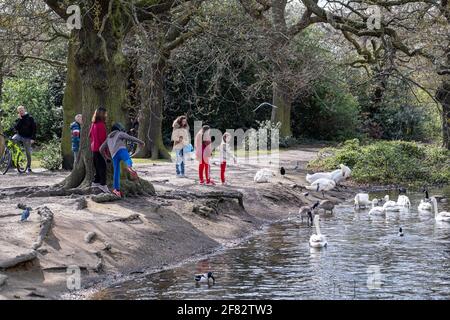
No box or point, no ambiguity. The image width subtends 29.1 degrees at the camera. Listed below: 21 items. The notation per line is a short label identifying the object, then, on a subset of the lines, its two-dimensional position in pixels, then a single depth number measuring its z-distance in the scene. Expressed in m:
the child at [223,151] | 25.03
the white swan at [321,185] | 27.48
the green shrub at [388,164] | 32.56
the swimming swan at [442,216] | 21.95
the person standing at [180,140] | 25.34
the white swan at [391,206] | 24.14
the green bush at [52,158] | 28.45
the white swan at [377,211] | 23.41
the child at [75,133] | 26.14
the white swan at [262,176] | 26.52
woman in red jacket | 19.31
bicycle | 27.69
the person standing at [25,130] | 28.00
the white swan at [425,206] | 24.33
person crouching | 19.11
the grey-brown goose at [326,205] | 23.97
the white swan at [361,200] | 24.91
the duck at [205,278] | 14.08
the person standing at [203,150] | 24.31
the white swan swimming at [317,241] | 17.77
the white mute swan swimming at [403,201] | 25.02
